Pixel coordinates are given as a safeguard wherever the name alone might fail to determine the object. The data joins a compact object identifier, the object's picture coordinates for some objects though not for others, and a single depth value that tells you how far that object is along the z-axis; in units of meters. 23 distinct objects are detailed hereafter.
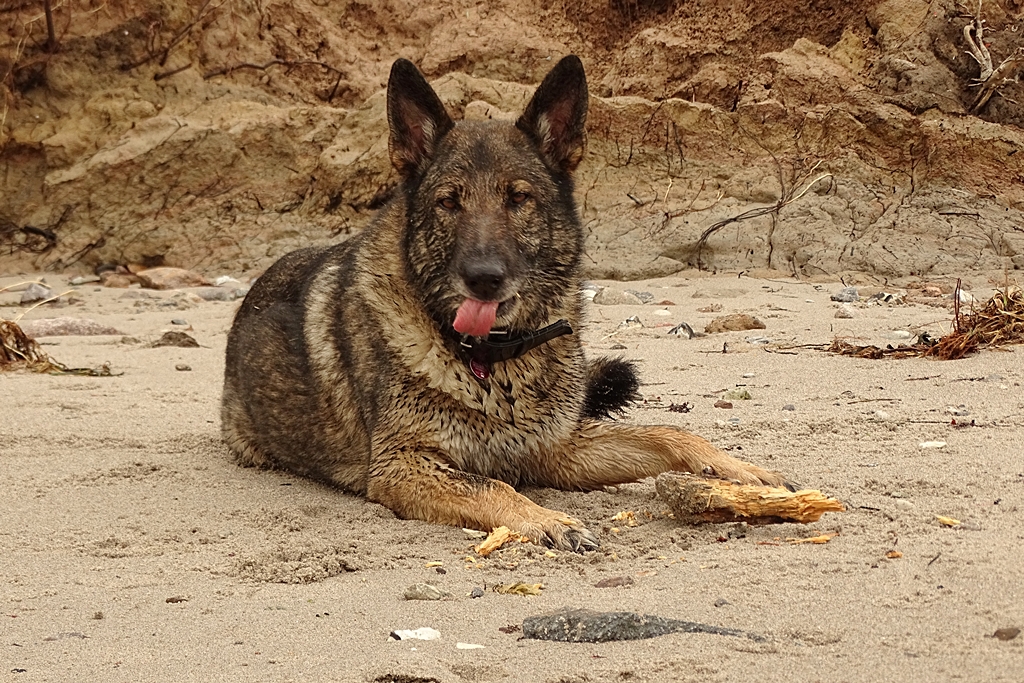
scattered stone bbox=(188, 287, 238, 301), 11.36
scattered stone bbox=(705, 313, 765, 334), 7.96
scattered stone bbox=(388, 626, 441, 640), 2.81
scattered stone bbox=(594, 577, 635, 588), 3.26
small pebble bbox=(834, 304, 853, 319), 8.30
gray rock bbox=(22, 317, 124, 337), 9.33
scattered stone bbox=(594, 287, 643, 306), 9.77
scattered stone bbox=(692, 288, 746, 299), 9.90
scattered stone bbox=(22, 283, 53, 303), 11.65
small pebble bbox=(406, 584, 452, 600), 3.19
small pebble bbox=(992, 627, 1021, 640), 2.49
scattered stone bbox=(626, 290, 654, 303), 9.89
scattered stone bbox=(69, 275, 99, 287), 12.77
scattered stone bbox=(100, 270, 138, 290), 12.58
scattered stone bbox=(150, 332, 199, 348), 8.58
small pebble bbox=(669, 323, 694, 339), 8.02
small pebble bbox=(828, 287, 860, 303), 9.27
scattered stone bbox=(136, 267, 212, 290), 12.27
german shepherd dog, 4.41
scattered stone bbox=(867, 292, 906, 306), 9.03
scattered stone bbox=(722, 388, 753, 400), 5.95
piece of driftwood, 3.65
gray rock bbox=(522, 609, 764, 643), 2.70
